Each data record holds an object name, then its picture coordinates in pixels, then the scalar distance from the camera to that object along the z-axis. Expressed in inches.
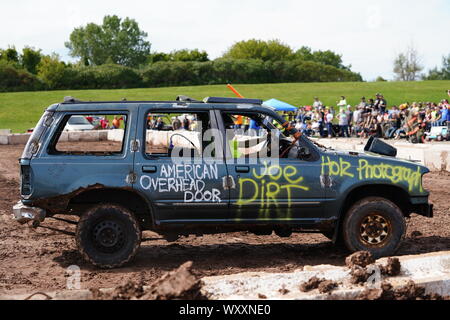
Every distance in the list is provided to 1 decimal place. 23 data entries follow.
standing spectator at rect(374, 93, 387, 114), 1077.9
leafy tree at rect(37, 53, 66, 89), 2982.3
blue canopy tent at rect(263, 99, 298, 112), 1176.2
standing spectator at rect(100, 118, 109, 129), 1545.3
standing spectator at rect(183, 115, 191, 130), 935.8
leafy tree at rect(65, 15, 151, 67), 4913.9
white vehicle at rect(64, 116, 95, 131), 1349.7
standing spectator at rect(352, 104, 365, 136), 1116.5
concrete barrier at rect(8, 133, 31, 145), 1215.2
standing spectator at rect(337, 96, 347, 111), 1277.1
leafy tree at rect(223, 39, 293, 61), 4566.9
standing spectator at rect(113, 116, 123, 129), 1353.7
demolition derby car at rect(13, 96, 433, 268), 271.4
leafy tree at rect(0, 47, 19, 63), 3576.5
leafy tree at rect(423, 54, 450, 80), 4192.9
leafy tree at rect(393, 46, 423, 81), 3991.1
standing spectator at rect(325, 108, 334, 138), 1137.7
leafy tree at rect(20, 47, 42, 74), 3528.5
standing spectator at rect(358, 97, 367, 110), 1147.9
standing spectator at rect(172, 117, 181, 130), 948.1
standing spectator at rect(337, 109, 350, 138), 1104.2
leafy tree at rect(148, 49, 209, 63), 3789.4
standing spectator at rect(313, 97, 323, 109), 1368.1
